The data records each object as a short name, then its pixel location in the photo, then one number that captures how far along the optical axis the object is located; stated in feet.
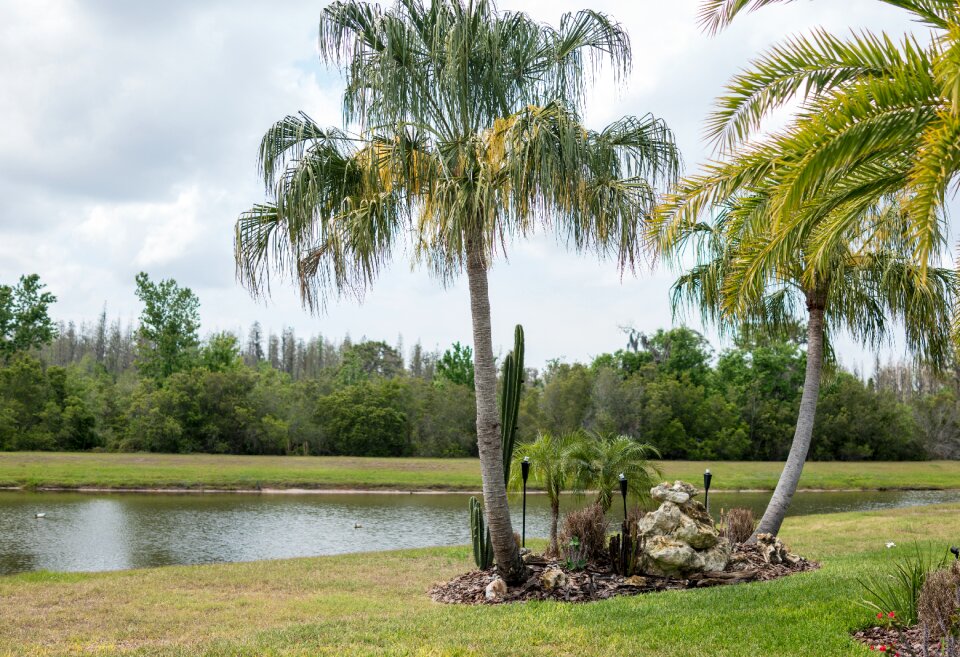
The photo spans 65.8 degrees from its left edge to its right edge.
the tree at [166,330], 199.00
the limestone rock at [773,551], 36.68
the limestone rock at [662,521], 33.36
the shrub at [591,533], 34.42
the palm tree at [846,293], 40.75
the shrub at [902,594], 20.67
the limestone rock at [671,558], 32.14
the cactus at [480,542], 34.35
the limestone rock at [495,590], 30.63
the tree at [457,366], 220.23
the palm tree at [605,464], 43.39
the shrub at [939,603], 17.80
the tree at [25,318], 195.93
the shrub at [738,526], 42.24
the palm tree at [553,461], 43.27
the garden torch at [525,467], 37.93
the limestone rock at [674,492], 34.48
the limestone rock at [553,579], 30.76
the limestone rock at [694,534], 32.91
